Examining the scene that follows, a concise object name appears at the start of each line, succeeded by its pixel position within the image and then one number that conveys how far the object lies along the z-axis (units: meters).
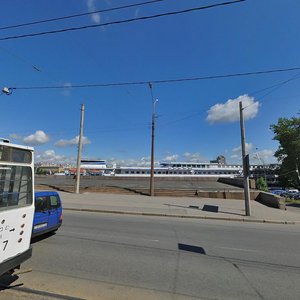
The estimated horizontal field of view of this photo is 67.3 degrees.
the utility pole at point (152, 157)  19.46
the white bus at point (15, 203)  3.71
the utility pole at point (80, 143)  21.13
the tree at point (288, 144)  53.09
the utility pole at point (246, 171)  12.42
